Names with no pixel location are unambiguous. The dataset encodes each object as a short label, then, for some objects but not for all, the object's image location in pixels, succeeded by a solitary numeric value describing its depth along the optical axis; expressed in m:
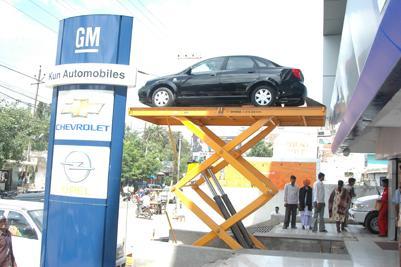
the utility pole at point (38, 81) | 44.48
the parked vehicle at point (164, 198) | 34.31
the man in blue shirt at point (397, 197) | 12.85
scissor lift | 11.45
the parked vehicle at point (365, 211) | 16.12
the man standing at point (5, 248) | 7.10
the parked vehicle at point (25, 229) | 8.51
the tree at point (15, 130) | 33.94
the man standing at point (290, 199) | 14.95
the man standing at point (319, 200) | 14.05
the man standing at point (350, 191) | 15.33
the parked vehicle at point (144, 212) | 30.53
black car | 11.98
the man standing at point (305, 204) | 15.17
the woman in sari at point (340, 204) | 14.76
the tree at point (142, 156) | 60.25
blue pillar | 5.67
